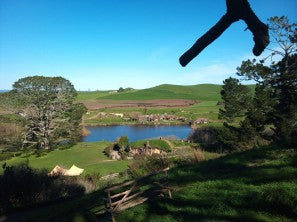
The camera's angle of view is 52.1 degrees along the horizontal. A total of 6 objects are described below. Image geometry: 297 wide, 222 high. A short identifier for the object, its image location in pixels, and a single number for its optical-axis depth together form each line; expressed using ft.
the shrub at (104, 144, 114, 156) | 146.10
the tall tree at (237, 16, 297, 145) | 102.12
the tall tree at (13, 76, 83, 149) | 174.60
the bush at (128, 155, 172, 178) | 51.30
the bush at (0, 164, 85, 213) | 52.19
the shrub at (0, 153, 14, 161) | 147.00
